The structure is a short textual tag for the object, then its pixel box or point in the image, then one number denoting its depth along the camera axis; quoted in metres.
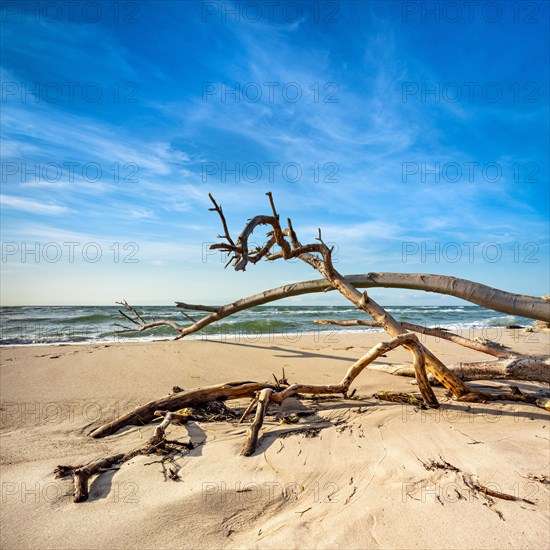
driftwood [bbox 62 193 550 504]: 3.24
